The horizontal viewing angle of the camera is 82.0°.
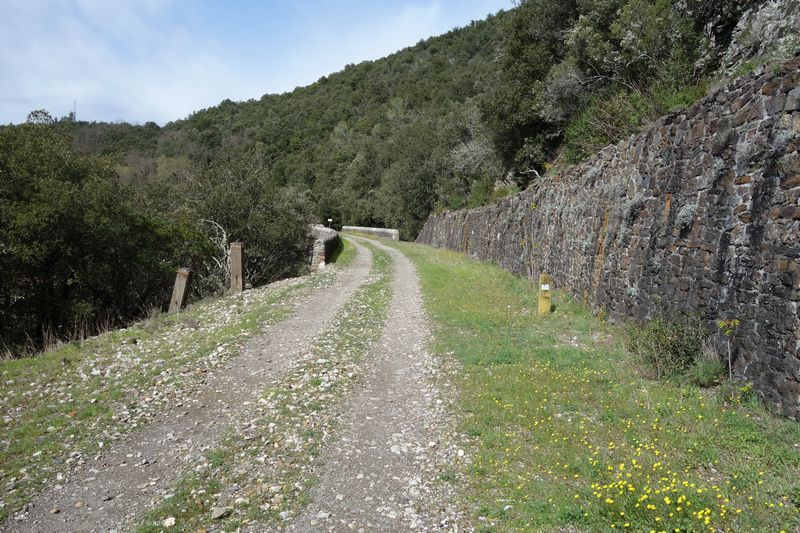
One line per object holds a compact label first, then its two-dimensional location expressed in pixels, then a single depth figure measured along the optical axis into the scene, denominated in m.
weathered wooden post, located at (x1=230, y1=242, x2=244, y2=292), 14.52
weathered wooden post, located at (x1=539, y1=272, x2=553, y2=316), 10.51
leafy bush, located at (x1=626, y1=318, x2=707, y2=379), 6.10
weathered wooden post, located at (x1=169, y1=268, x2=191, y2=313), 12.52
